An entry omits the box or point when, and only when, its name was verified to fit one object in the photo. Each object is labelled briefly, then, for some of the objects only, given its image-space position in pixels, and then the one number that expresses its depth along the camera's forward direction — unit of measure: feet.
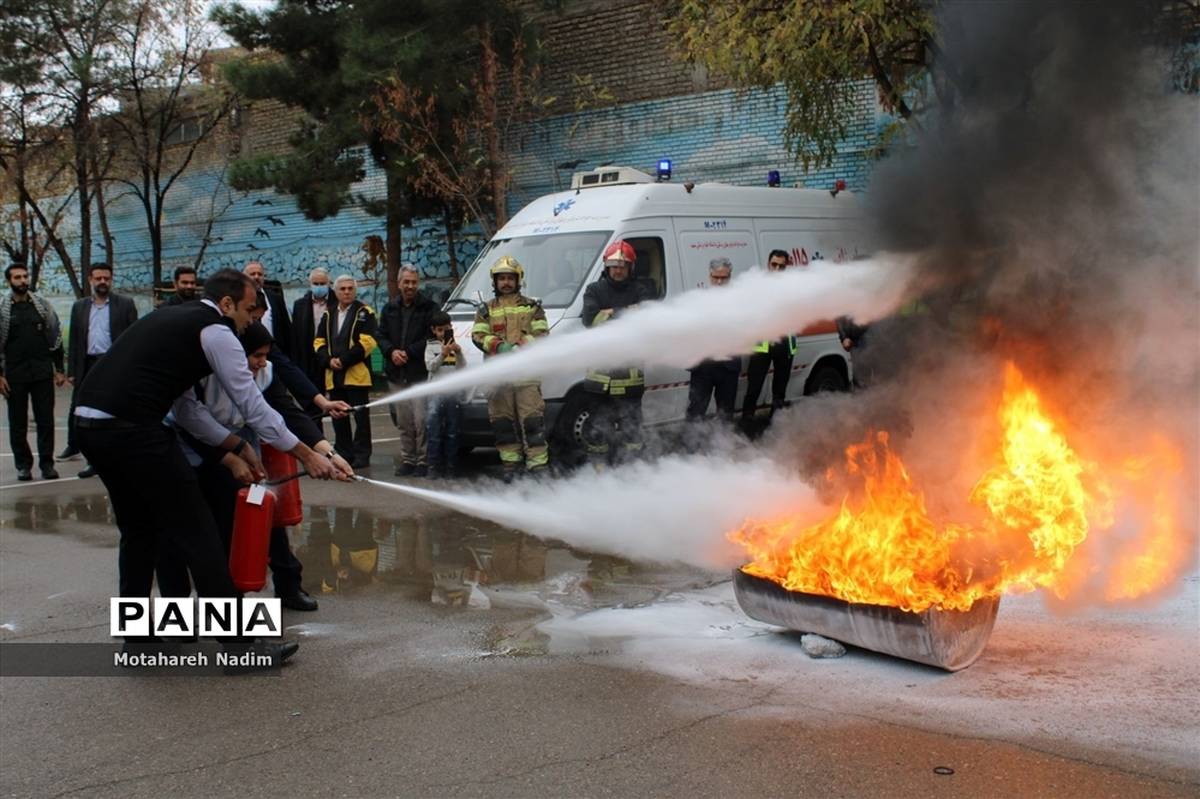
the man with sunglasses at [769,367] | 37.50
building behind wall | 58.75
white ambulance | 33.83
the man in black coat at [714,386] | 35.04
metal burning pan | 15.79
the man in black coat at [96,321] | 34.99
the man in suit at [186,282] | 30.04
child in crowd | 33.83
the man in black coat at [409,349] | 35.12
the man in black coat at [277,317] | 34.22
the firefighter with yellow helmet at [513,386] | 31.42
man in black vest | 16.88
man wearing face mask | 36.50
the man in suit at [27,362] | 36.50
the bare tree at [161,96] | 78.18
